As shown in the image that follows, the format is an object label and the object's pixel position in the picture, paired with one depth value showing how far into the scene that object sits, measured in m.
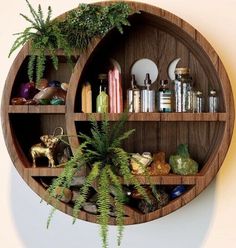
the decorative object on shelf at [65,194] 1.47
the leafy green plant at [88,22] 1.48
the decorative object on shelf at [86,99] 1.57
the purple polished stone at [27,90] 1.57
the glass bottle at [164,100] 1.57
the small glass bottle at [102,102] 1.55
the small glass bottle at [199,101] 1.60
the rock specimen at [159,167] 1.56
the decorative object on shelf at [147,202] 1.55
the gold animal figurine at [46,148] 1.56
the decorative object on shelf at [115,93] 1.57
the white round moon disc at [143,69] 1.67
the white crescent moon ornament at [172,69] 1.67
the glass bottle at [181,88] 1.58
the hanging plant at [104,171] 1.38
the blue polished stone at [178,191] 1.56
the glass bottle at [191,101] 1.59
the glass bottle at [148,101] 1.59
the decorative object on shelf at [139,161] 1.53
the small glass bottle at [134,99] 1.58
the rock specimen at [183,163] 1.55
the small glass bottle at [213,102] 1.60
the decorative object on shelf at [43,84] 1.59
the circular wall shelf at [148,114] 1.50
